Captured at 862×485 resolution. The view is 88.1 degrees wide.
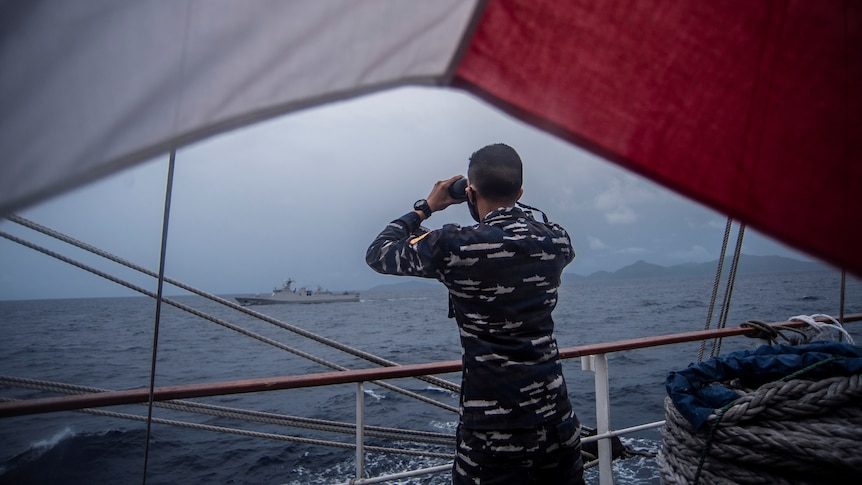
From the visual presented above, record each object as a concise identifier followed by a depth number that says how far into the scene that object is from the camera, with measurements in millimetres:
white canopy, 420
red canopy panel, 629
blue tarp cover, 1036
